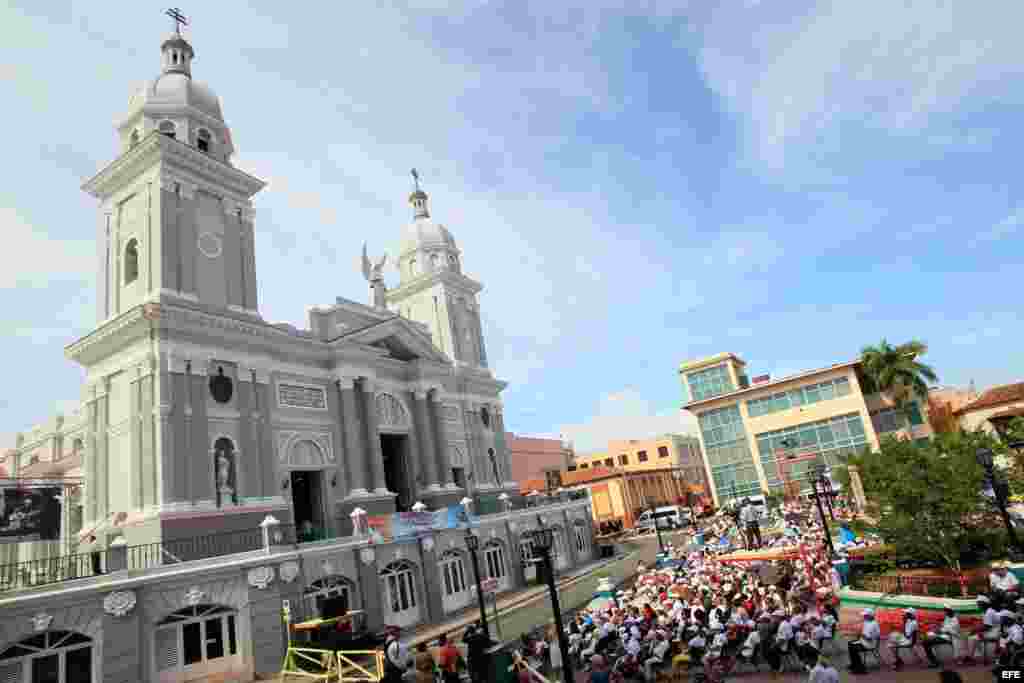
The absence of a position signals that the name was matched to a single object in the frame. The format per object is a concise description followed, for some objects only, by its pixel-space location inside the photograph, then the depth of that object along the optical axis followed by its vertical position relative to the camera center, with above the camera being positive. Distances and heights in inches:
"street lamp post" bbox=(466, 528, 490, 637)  708.5 -27.4
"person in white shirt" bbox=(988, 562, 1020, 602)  546.2 -132.9
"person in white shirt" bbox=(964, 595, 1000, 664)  477.4 -145.9
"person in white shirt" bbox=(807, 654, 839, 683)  413.4 -133.3
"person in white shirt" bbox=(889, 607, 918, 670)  505.7 -147.0
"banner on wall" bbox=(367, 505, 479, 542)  969.5 +12.2
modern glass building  1987.0 +138.4
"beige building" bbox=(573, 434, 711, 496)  3043.8 +164.8
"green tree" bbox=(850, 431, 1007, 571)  716.0 -69.0
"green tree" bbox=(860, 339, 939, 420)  1863.9 +215.7
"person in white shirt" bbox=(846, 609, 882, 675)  513.7 -147.5
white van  2154.3 -100.8
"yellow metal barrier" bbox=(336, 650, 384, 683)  526.9 -112.3
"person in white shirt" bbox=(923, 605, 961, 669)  497.0 -148.3
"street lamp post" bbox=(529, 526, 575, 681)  471.7 -42.0
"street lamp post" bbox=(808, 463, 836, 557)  975.6 -17.4
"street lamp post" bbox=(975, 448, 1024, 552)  593.4 -48.6
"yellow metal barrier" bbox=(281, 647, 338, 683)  588.1 -108.5
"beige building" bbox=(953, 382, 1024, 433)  1782.7 +63.8
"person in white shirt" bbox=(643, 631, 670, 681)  572.9 -146.4
